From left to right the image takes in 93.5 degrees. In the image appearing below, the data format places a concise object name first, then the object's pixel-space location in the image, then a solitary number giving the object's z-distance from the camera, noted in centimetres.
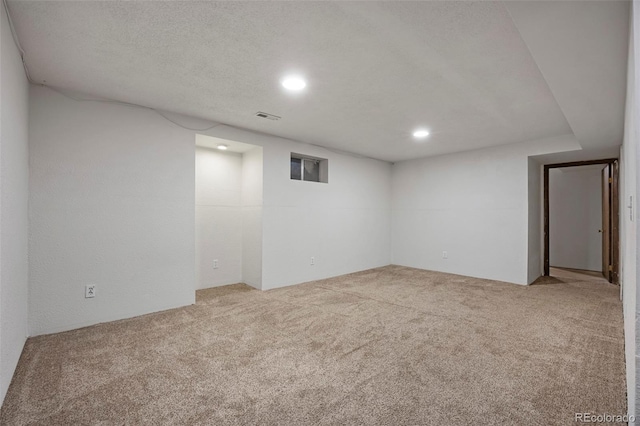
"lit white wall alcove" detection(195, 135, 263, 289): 441
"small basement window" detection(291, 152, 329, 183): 505
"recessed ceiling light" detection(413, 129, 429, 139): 419
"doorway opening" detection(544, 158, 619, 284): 621
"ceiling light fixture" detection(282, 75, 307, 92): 260
